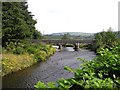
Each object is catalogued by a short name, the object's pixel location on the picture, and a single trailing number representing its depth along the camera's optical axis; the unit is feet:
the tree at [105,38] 130.33
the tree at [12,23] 70.07
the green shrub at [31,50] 79.81
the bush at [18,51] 72.02
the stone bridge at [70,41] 157.73
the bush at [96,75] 10.67
